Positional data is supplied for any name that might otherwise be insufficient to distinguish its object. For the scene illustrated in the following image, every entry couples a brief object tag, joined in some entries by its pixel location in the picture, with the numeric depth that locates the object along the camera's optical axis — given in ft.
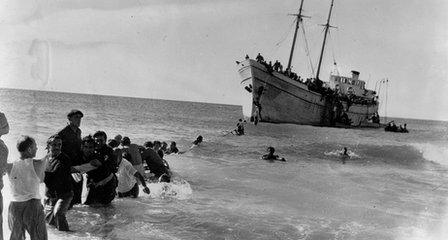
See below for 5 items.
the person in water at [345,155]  88.33
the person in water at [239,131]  127.96
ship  152.66
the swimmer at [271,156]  70.75
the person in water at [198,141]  88.17
